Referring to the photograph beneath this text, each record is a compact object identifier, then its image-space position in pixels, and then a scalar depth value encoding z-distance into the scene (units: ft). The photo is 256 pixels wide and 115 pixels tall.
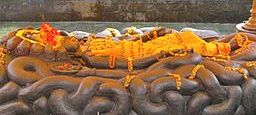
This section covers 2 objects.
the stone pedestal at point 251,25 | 13.00
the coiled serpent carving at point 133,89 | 8.37
